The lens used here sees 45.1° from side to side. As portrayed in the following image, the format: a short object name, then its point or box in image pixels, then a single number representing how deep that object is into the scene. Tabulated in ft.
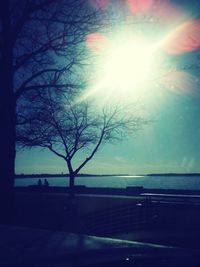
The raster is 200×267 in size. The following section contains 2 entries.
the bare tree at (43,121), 27.93
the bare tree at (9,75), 21.85
